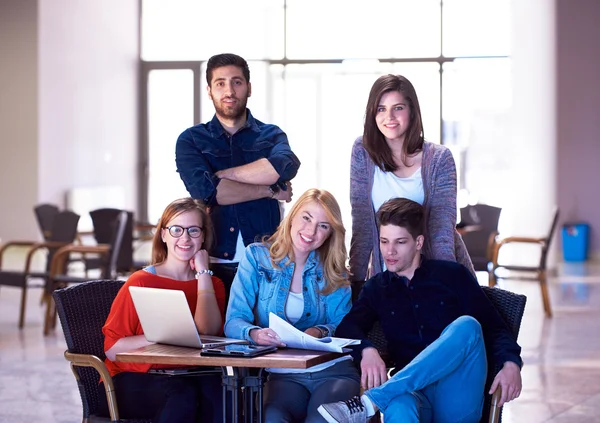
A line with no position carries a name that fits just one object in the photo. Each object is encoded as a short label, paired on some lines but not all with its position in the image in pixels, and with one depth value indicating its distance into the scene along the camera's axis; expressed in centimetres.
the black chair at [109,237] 1222
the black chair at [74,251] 1081
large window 2172
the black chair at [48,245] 1138
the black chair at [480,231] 1234
